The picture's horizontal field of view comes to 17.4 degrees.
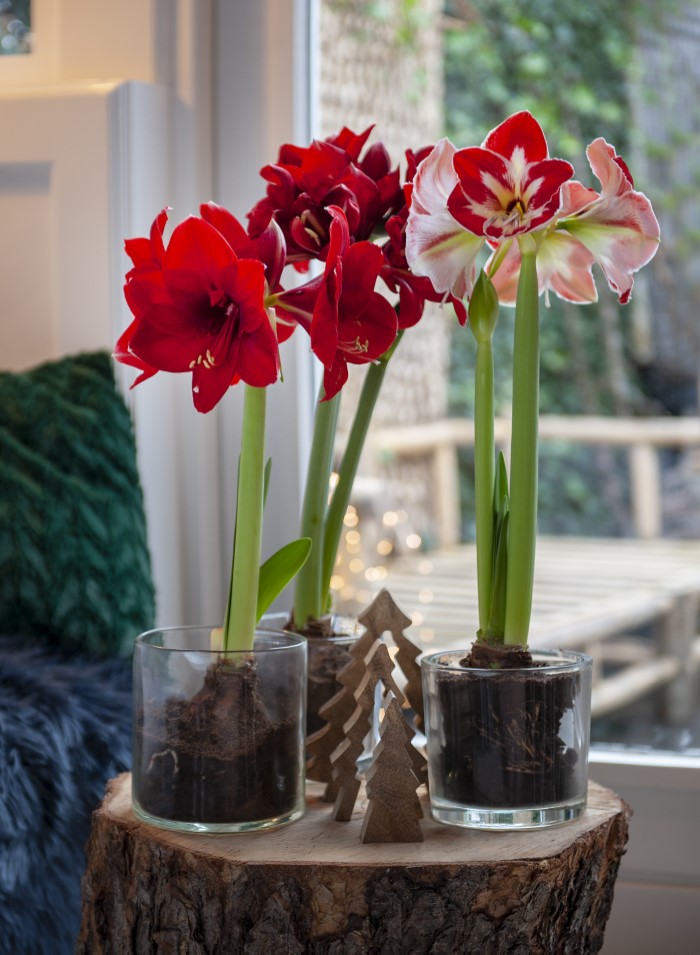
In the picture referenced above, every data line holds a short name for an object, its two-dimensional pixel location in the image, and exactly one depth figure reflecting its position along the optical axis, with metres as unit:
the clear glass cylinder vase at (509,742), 1.80
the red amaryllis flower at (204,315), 1.74
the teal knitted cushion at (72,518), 2.20
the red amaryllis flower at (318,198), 1.86
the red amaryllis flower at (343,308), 1.75
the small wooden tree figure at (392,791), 1.82
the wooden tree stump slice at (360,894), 1.76
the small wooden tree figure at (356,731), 1.87
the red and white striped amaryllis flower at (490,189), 1.76
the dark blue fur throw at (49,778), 1.94
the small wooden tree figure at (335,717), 1.91
